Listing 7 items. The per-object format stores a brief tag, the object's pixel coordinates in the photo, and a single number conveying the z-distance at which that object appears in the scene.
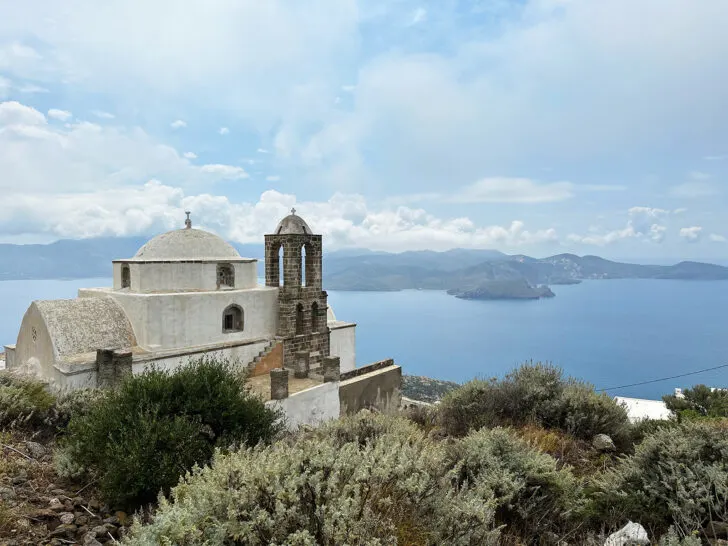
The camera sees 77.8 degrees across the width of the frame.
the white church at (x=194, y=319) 11.45
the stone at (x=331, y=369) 12.88
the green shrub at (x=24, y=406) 6.87
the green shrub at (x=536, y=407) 8.06
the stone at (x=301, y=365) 13.80
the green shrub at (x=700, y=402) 10.76
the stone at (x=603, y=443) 7.56
